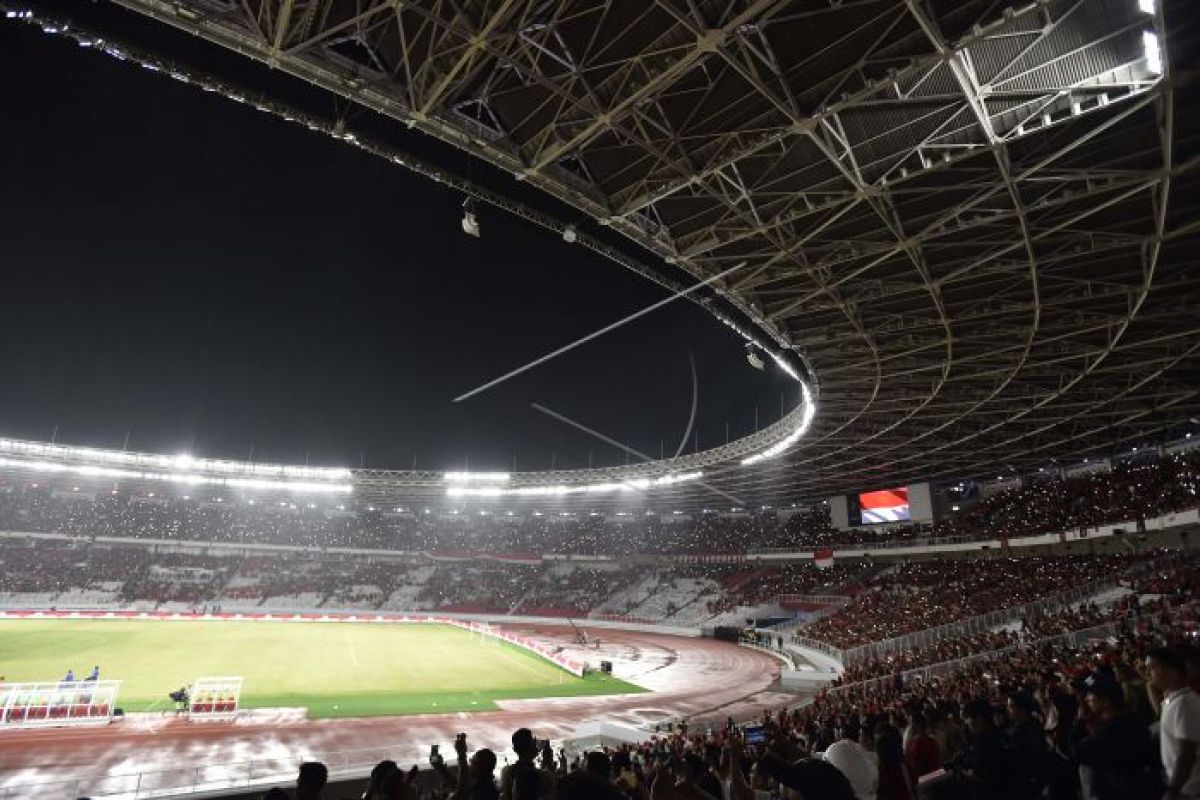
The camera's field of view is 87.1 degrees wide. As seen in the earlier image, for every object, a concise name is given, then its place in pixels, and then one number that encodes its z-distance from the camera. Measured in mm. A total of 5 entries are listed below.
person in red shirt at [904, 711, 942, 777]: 6727
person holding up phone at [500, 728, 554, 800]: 3719
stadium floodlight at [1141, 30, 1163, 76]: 10688
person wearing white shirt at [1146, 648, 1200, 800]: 4004
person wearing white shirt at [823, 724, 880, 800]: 4980
